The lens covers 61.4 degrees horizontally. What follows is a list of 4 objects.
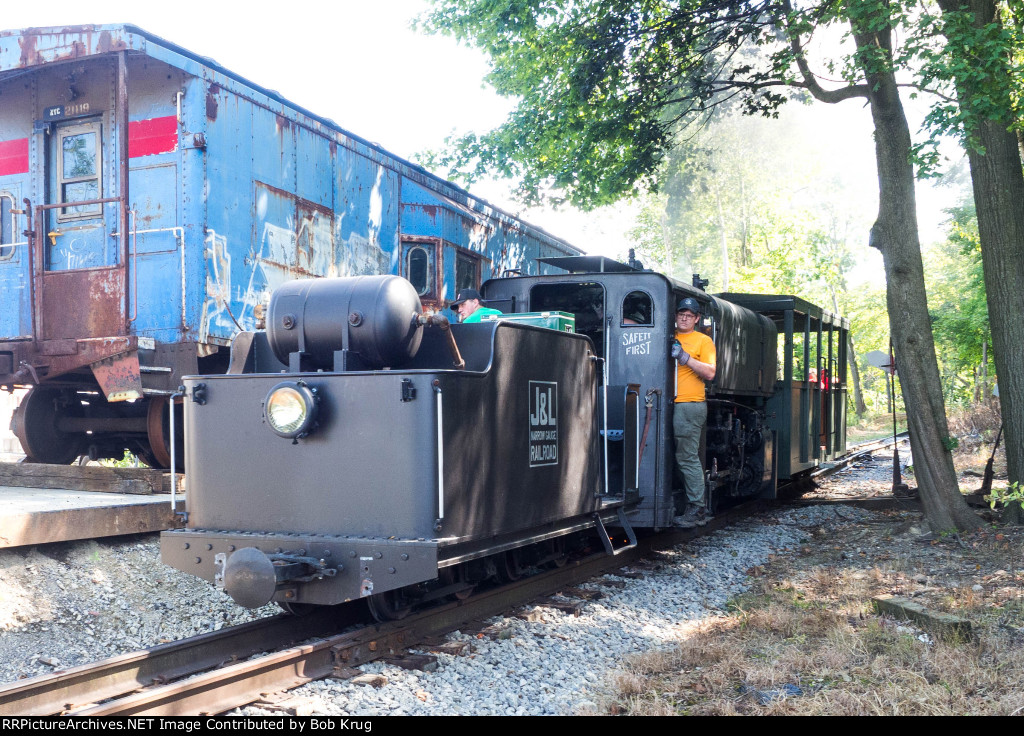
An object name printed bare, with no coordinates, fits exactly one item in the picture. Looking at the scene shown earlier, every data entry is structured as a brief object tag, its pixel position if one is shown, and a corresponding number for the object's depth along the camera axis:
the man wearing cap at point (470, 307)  5.85
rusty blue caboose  8.30
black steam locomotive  4.26
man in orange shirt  7.19
